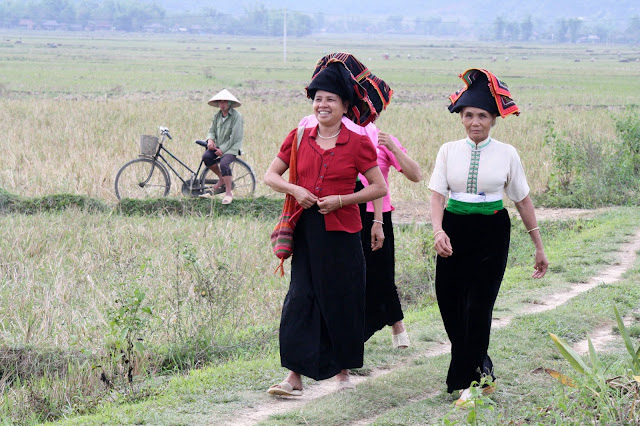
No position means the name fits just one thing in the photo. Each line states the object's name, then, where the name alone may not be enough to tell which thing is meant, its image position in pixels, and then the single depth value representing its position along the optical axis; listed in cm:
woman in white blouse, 887
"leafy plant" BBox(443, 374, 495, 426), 676
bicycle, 2244
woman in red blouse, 922
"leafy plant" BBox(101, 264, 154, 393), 995
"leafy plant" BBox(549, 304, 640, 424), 716
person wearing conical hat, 2098
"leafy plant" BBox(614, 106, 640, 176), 2667
